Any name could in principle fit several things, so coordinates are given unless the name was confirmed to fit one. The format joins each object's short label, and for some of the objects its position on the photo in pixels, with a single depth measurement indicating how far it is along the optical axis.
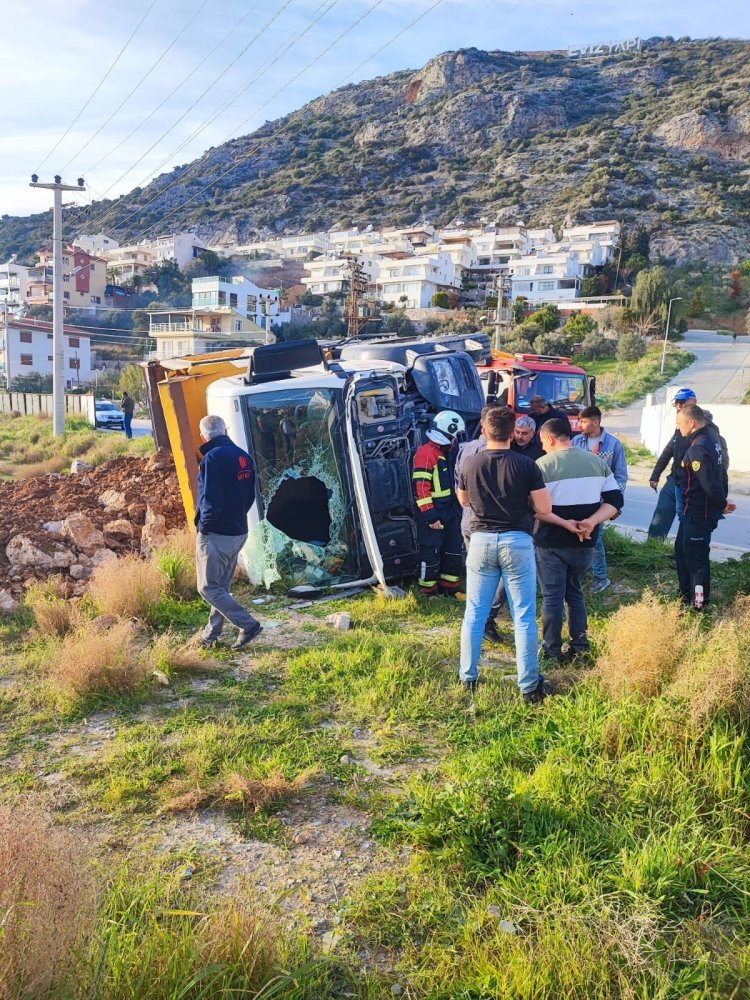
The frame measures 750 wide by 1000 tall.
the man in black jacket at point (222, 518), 5.20
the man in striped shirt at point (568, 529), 4.54
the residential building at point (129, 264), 87.94
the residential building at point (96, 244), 97.67
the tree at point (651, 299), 49.25
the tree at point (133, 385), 40.41
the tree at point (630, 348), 41.81
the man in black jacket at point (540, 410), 7.50
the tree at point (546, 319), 49.53
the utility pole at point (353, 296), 31.56
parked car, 27.75
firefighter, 5.92
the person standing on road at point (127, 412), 18.95
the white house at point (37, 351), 52.97
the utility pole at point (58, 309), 21.34
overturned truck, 6.29
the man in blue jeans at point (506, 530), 4.08
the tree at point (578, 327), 45.91
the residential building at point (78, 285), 74.38
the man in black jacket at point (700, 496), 5.30
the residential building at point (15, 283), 84.64
